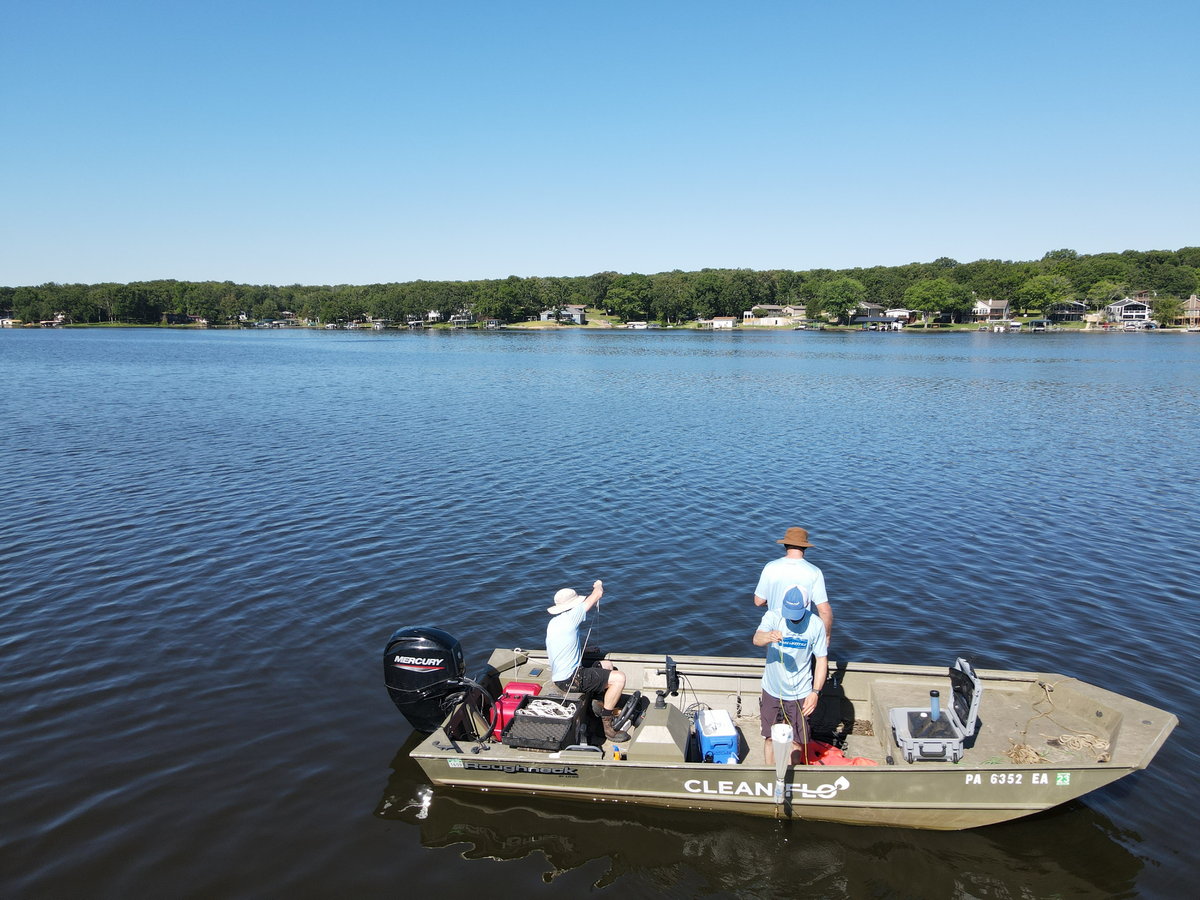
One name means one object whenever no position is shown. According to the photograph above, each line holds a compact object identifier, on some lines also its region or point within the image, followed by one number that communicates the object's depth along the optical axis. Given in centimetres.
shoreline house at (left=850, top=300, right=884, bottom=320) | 18069
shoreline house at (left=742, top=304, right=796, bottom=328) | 19300
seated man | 952
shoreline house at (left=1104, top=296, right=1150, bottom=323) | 15700
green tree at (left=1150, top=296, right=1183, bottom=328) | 15300
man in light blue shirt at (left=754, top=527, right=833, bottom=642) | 846
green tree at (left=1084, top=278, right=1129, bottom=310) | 16200
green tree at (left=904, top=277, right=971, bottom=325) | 16650
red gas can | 961
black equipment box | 895
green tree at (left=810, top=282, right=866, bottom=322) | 17675
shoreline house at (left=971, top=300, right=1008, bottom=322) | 17075
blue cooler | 909
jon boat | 827
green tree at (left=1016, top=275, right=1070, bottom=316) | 16325
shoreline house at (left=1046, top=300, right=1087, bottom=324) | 17175
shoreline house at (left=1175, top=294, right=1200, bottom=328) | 15438
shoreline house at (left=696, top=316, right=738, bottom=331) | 18550
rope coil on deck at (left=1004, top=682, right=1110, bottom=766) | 870
